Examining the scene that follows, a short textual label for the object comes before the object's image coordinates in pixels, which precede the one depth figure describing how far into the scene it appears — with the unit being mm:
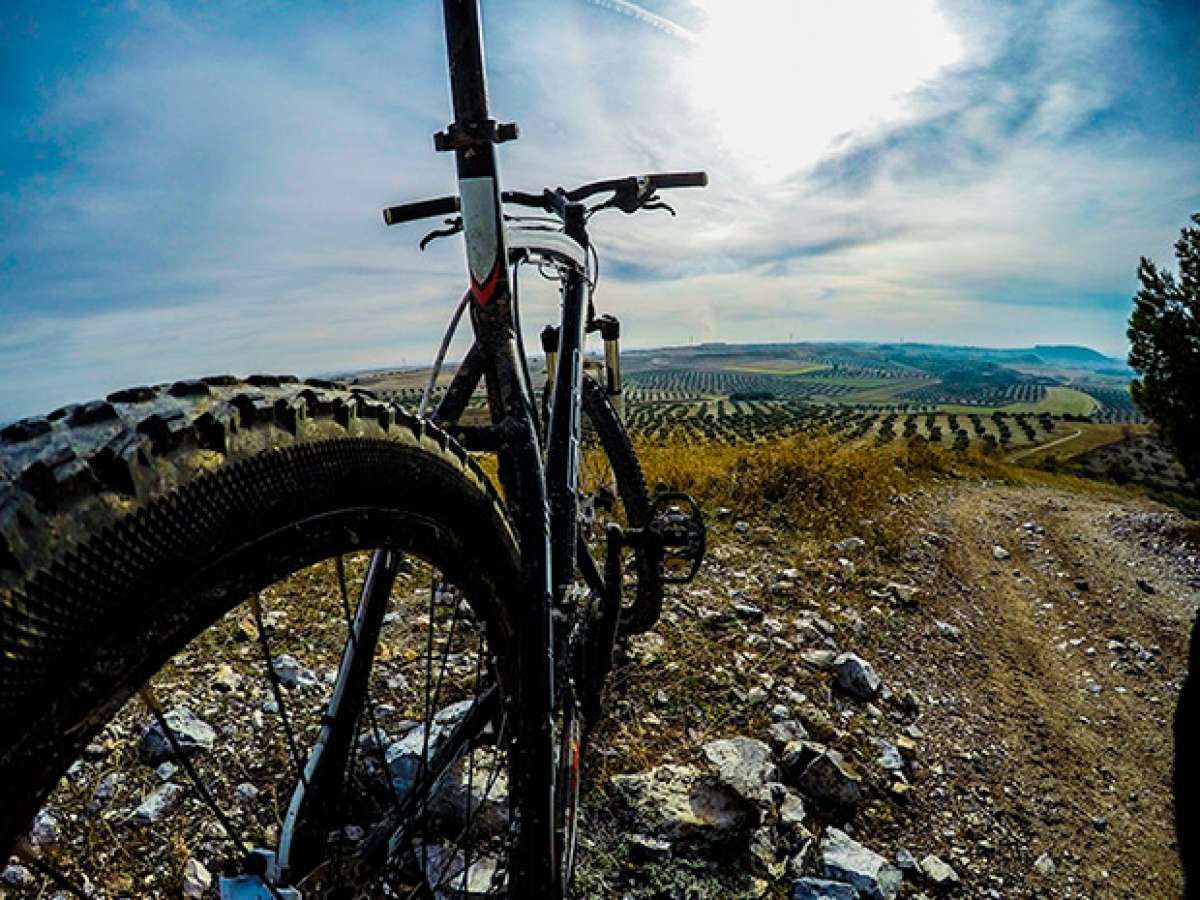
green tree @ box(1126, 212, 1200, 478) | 12523
